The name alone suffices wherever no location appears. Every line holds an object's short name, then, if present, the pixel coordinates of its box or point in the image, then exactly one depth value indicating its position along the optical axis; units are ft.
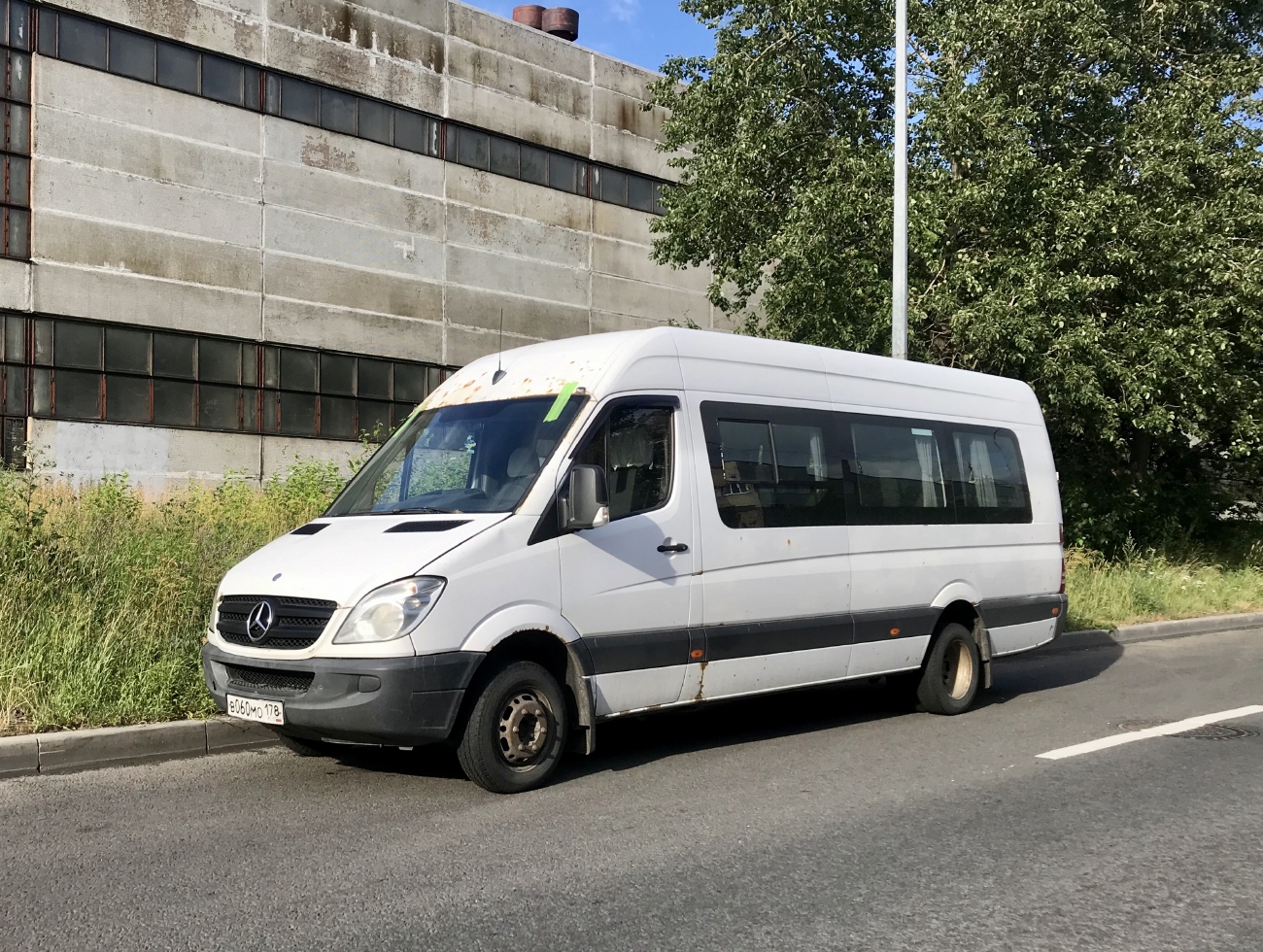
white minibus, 19.92
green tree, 52.85
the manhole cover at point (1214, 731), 26.61
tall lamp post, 46.44
